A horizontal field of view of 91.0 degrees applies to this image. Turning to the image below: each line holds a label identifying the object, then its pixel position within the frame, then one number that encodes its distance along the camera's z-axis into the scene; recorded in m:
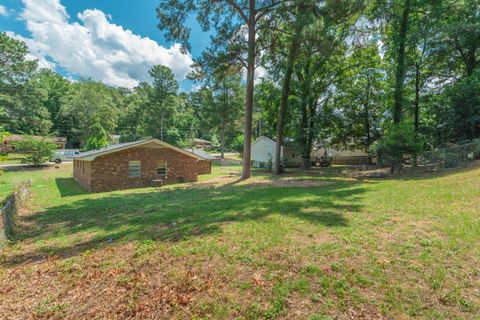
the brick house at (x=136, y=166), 14.92
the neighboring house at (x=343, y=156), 31.70
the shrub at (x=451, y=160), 13.06
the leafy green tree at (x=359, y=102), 23.39
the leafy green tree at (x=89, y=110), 42.09
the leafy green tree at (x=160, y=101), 44.41
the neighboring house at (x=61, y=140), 41.43
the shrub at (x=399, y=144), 14.41
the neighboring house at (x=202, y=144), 64.01
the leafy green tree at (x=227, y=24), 14.63
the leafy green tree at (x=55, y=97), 53.09
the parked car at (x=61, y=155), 31.53
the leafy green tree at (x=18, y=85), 26.05
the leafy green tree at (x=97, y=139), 33.59
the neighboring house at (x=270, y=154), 28.44
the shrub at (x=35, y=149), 27.75
